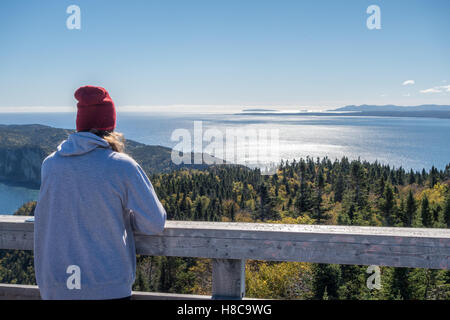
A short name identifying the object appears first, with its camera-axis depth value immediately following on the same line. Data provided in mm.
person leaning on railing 2039
